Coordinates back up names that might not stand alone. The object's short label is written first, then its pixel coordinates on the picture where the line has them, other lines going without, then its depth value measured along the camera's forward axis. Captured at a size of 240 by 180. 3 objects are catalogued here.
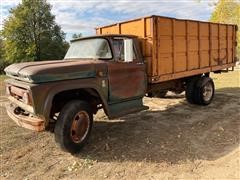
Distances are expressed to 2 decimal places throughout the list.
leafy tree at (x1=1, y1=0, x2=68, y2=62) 30.49
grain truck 3.45
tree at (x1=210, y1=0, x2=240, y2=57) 14.63
